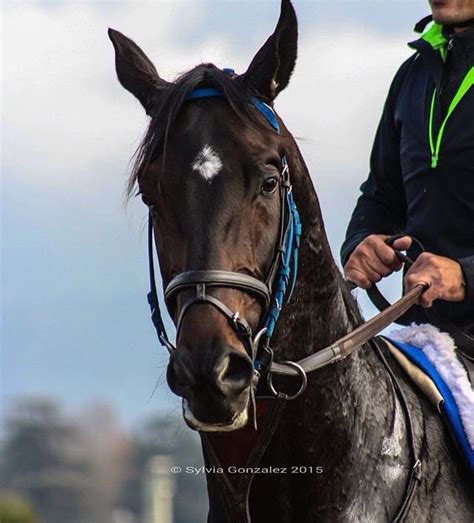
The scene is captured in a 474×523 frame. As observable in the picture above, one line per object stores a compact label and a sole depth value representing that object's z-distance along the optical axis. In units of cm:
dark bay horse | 974
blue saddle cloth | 1106
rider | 1223
